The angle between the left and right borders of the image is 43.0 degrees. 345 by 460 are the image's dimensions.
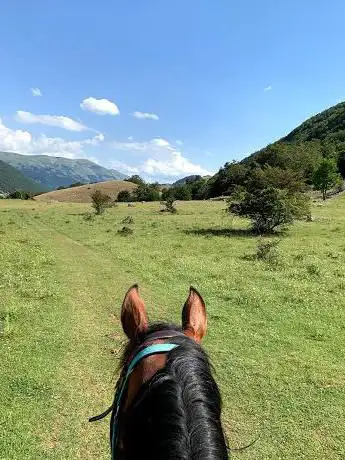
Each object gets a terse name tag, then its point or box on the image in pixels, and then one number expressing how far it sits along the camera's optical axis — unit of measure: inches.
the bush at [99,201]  1657.2
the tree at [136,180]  4785.4
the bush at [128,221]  1268.5
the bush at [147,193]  3081.9
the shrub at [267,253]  647.8
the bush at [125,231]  976.7
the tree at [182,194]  3048.7
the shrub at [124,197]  3259.8
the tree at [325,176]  2086.6
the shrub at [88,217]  1414.9
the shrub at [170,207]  1733.4
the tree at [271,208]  1003.9
